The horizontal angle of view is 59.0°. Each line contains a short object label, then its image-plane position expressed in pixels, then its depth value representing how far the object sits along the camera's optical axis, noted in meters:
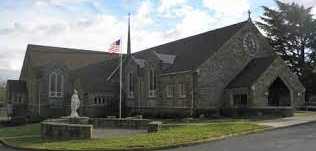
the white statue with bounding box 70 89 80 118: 21.01
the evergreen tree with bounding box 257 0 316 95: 35.28
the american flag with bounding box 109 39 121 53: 23.93
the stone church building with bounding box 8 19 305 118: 25.35
